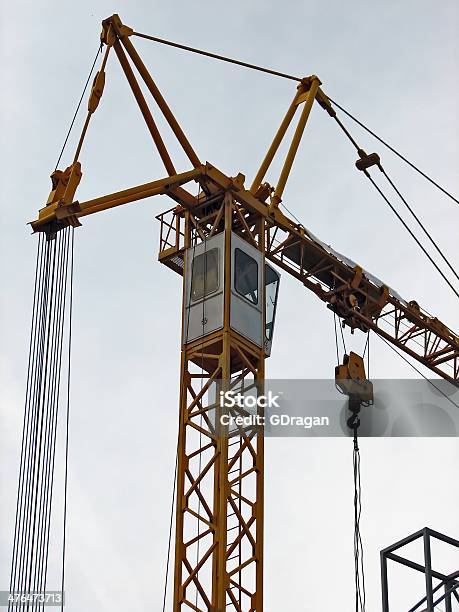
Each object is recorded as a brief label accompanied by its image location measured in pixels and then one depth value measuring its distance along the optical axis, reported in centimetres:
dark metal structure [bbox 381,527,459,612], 2288
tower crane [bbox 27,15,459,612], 2806
